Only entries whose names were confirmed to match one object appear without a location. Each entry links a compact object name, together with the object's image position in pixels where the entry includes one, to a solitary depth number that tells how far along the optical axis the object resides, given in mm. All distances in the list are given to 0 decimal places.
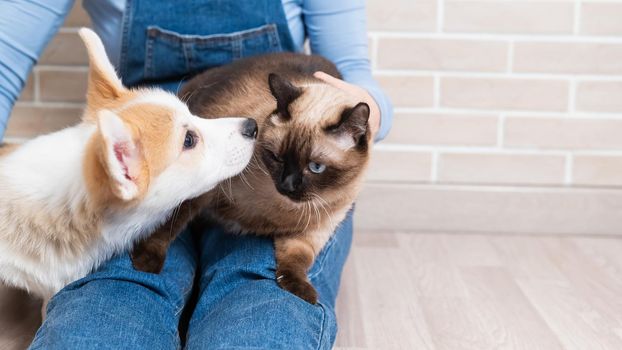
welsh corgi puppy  1262
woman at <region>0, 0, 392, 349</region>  1261
